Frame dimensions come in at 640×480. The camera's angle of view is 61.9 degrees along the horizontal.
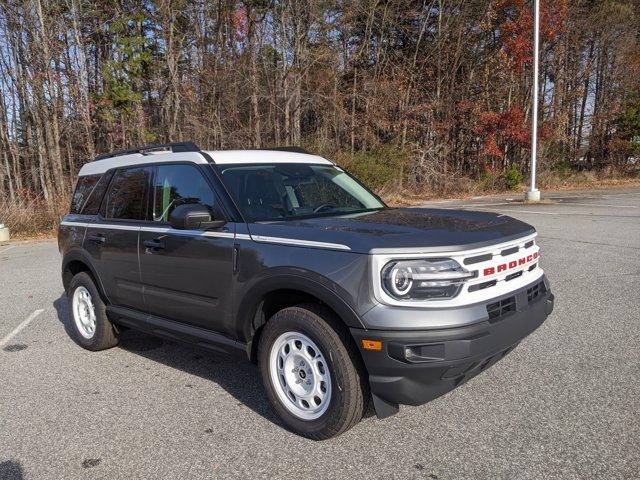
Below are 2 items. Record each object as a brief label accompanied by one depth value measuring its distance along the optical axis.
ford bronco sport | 2.89
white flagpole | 17.86
